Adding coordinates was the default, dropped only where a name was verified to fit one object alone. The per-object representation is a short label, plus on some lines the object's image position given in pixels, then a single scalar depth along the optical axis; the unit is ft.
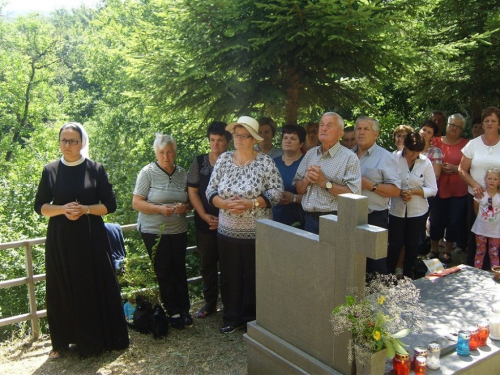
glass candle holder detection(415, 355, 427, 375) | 11.10
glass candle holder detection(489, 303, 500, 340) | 12.75
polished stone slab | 12.00
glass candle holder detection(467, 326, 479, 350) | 12.40
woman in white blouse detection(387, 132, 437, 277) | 18.43
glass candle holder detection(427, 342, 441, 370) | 11.46
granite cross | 10.70
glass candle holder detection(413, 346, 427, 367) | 11.28
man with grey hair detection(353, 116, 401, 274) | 16.11
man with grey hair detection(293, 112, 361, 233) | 14.62
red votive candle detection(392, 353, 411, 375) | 10.97
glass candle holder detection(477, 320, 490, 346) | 12.54
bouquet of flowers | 10.34
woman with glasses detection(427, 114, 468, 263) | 21.47
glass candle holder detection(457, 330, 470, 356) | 12.16
